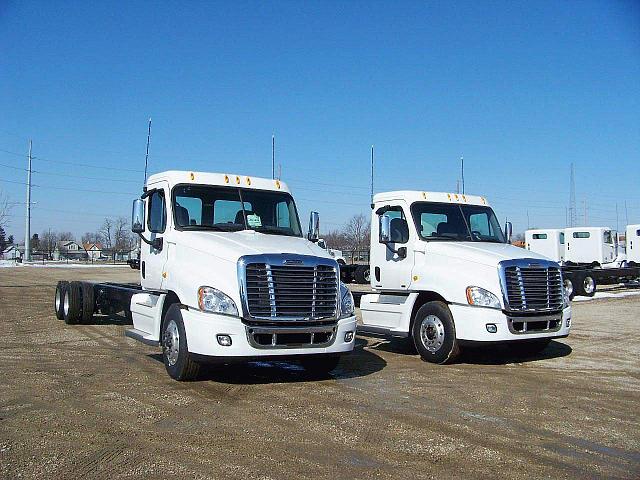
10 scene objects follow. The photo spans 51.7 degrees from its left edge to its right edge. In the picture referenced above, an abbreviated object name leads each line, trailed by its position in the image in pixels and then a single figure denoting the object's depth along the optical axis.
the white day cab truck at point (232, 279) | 7.66
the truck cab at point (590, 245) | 31.50
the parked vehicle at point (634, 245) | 32.88
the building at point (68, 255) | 85.69
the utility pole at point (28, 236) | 67.62
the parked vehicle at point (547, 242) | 32.94
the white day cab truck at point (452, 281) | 9.45
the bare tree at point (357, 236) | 43.52
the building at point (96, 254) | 84.28
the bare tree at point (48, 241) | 109.18
